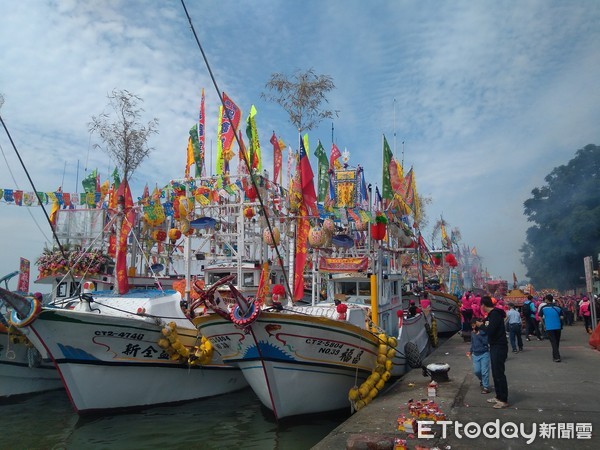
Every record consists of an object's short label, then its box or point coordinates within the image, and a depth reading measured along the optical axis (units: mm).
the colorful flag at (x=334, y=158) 21522
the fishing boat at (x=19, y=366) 11766
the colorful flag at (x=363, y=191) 23375
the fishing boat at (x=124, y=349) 9984
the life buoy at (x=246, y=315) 8586
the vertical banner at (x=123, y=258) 15250
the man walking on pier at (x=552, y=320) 10883
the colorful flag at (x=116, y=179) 25270
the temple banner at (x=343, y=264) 13195
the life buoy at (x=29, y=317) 9500
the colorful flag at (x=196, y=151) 21359
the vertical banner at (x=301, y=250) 13328
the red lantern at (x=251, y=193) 16516
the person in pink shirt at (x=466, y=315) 17219
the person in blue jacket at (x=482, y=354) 8209
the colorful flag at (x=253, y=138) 17150
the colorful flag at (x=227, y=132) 17719
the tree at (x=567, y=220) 32281
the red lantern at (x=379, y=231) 12258
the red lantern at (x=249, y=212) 17578
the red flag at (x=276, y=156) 19500
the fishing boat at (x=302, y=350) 9008
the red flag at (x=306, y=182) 13602
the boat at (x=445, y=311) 22312
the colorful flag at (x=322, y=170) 18020
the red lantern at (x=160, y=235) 22578
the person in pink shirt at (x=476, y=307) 15721
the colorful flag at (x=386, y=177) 15414
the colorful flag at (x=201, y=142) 21438
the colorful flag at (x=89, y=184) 25531
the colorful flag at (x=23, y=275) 16828
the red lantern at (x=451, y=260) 23392
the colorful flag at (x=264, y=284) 14270
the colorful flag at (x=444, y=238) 41062
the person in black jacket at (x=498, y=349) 7375
